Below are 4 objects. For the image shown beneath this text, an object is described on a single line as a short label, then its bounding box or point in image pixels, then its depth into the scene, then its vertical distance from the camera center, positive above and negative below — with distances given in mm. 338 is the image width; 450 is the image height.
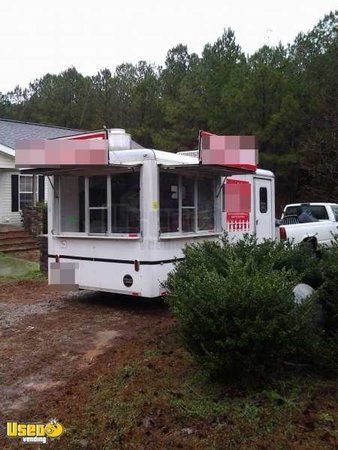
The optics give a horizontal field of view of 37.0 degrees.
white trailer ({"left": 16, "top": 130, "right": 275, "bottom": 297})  7449 -43
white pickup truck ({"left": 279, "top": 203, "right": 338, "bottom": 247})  13070 -308
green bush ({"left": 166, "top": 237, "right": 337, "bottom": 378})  3943 -879
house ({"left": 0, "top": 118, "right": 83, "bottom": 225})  18972 +1028
